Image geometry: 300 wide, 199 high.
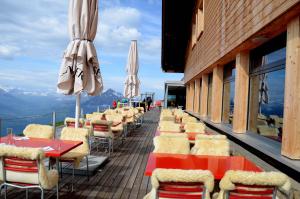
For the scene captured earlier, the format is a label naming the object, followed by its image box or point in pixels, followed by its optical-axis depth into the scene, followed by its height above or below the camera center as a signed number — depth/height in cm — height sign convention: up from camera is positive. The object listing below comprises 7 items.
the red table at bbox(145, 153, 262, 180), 224 -66
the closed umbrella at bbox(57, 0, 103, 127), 390 +76
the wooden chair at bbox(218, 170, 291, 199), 164 -60
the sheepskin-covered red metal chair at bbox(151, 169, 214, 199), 164 -62
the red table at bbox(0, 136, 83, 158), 262 -62
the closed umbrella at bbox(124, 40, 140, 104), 1097 +123
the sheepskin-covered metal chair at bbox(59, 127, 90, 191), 345 -63
